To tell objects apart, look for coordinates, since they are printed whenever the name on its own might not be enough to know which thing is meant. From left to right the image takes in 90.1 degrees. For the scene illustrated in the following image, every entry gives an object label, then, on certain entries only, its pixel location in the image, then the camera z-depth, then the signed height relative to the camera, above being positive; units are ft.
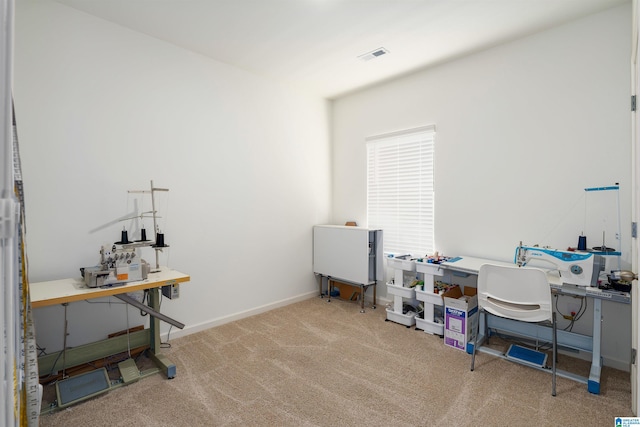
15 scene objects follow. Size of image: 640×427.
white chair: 7.51 -2.36
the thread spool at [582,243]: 8.33 -1.20
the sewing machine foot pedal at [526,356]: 8.53 -4.43
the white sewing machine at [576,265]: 7.62 -1.64
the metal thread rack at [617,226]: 8.04 -0.77
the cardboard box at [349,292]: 14.03 -4.04
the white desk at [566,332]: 7.37 -3.66
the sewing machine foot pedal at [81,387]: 7.09 -4.29
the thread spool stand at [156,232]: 8.79 -0.85
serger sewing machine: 7.28 -1.56
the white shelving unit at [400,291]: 11.34 -3.28
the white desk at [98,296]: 6.83 -2.54
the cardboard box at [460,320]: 9.54 -3.69
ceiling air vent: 10.63 +5.01
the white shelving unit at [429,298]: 10.53 -3.33
